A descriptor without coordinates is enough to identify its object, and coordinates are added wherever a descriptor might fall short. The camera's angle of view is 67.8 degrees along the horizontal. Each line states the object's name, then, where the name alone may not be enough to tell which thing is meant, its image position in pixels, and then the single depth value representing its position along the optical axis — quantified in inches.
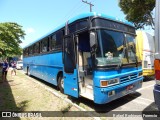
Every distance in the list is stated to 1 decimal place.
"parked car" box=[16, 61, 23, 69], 951.8
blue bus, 148.0
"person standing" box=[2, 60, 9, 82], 405.6
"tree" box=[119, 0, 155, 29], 482.0
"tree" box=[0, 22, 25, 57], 319.3
